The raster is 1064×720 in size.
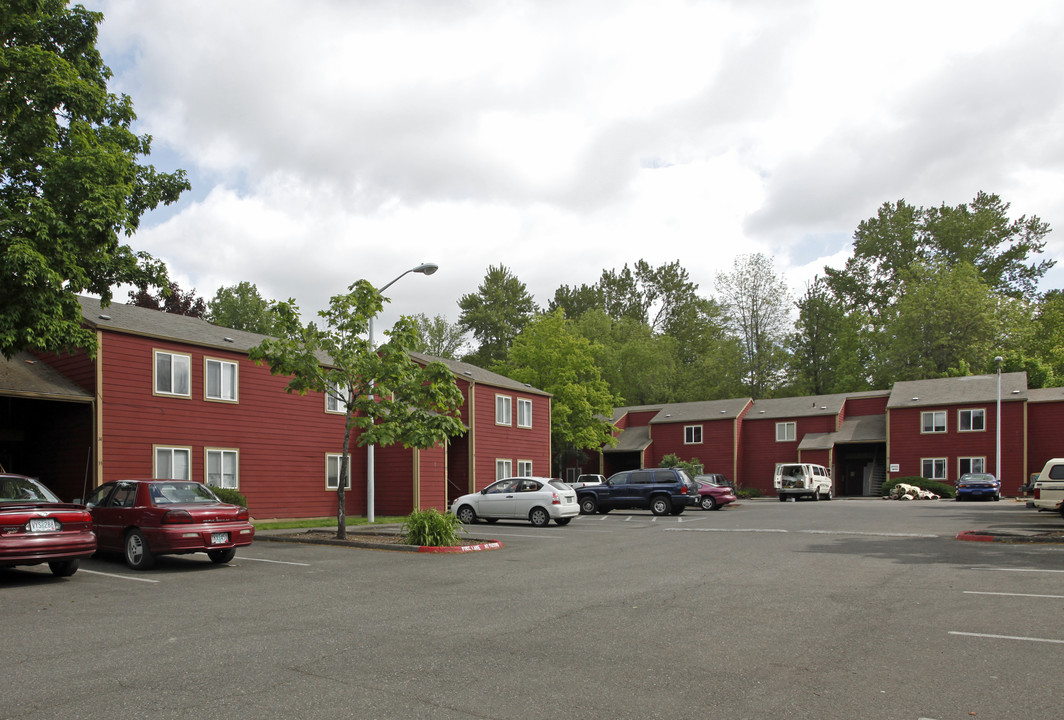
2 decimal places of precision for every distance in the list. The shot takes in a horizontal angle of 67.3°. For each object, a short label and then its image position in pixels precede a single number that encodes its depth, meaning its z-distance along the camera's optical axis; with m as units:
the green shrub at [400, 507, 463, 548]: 17.39
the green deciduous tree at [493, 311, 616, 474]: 51.72
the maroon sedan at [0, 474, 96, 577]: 11.31
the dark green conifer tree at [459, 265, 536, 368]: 77.88
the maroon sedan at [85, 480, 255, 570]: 13.35
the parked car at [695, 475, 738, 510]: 35.75
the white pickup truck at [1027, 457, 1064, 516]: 23.84
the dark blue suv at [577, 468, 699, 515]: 30.09
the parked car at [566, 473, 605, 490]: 43.44
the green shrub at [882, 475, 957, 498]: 45.89
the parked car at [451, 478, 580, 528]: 24.42
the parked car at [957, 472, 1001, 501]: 40.34
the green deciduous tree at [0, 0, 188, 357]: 14.61
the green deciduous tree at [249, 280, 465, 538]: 18.95
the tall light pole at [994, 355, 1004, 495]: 45.06
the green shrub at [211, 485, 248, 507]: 22.57
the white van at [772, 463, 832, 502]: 44.62
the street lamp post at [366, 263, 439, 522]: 23.86
